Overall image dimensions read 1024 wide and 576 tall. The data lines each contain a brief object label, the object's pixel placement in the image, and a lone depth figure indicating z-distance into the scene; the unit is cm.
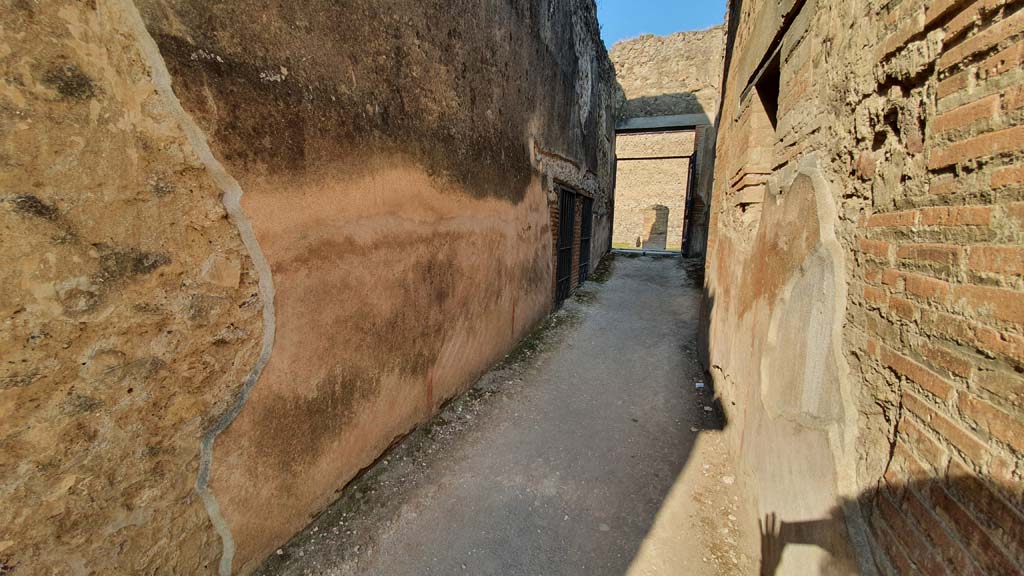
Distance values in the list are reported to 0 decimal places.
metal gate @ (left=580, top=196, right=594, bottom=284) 775
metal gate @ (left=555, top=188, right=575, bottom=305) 629
